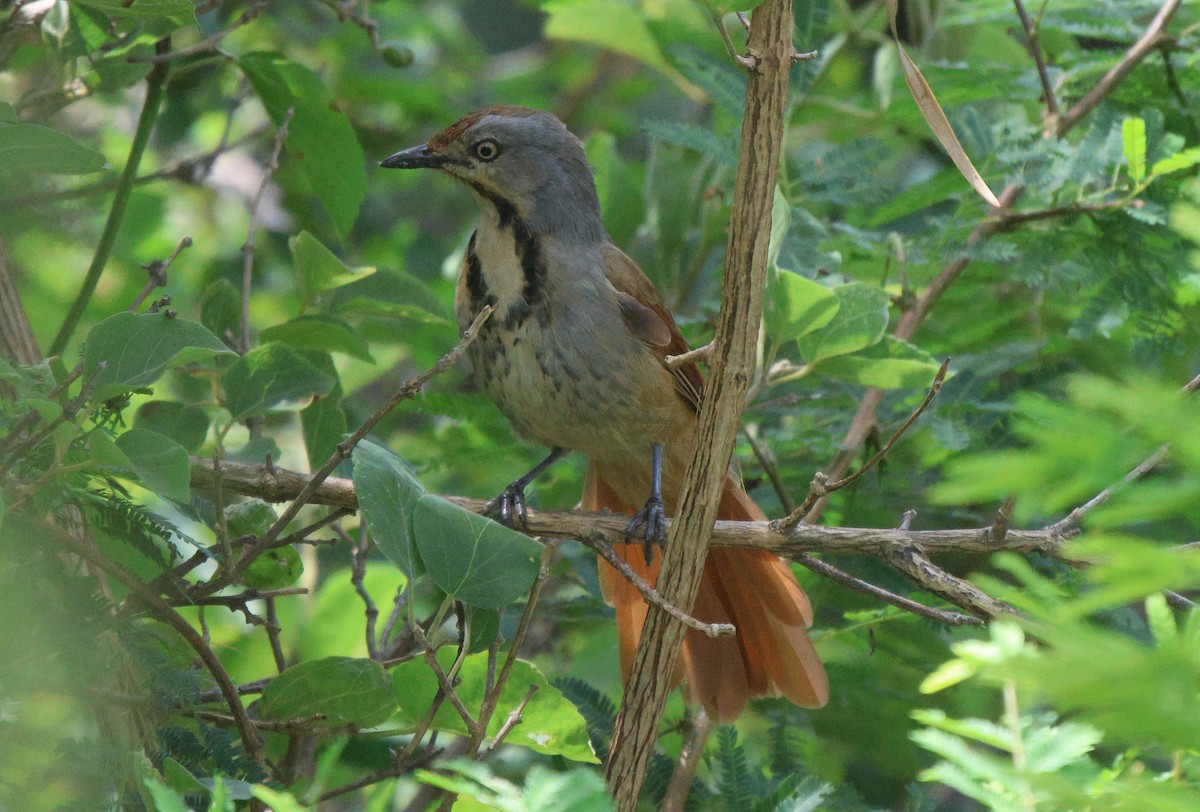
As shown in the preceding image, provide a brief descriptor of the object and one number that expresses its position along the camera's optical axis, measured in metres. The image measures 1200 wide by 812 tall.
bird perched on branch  5.84
